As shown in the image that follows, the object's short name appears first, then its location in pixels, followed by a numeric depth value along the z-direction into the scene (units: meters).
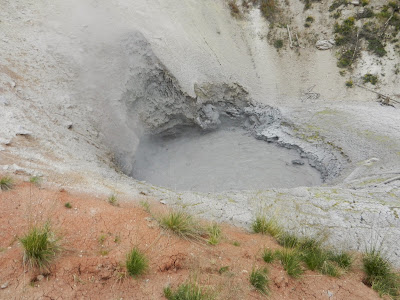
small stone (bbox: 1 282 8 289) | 3.24
